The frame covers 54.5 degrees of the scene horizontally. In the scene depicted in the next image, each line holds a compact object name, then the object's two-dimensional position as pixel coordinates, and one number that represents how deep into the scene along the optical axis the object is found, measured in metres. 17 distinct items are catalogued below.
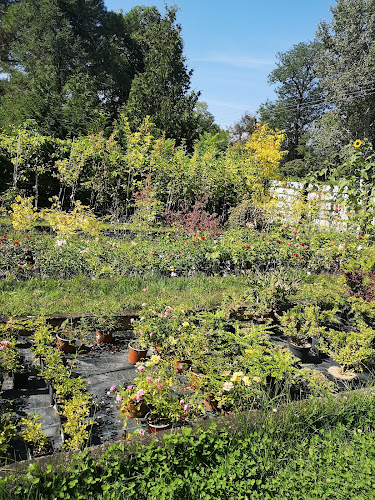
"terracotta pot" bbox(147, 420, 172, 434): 2.48
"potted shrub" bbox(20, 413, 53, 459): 2.22
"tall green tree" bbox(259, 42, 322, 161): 30.84
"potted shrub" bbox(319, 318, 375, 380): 3.47
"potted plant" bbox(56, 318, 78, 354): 3.60
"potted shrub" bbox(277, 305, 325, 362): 4.00
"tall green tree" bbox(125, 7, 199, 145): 18.84
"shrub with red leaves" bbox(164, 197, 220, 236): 7.71
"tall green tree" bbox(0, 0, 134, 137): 16.56
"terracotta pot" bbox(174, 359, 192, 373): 3.21
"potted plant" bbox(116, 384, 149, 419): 2.49
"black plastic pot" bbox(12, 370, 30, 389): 3.02
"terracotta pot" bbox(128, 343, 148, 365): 3.56
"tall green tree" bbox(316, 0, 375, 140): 20.27
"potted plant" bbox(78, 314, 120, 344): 3.89
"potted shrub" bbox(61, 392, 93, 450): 2.18
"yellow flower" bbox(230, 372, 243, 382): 2.61
